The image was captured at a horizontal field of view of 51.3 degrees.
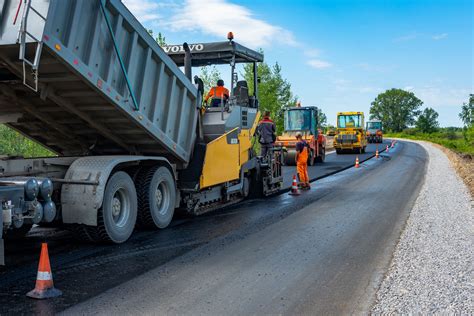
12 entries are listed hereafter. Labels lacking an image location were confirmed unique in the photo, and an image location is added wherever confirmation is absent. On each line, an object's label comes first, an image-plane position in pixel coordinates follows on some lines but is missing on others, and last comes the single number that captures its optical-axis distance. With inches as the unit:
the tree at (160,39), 1111.0
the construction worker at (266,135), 440.1
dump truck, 201.2
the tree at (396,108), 5236.2
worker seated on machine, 362.0
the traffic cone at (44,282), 172.9
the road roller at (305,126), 885.2
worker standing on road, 514.9
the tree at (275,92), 1716.3
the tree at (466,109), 3607.8
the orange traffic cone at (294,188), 476.9
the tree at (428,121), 4338.1
